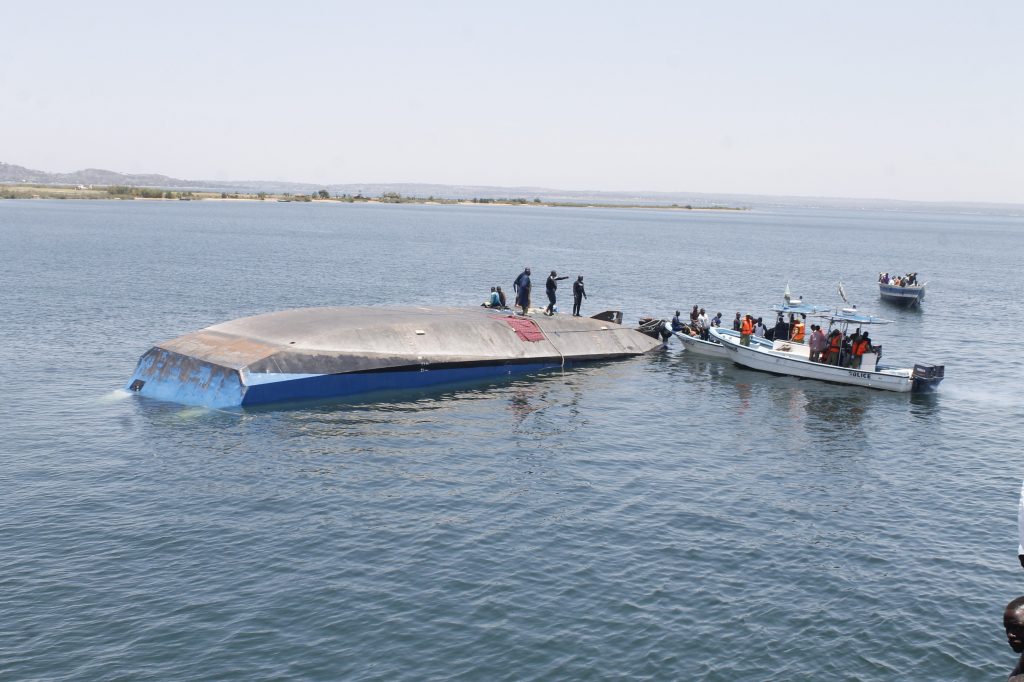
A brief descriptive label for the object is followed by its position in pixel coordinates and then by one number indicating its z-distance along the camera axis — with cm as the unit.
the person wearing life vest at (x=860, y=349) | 4709
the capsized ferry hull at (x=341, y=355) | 3828
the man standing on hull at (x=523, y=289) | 5084
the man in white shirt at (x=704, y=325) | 5598
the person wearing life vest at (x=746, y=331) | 5156
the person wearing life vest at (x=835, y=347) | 4791
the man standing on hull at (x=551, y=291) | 5281
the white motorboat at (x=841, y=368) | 4553
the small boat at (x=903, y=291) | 8212
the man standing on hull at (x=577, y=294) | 5572
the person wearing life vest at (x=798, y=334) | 5159
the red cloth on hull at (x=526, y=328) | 4937
